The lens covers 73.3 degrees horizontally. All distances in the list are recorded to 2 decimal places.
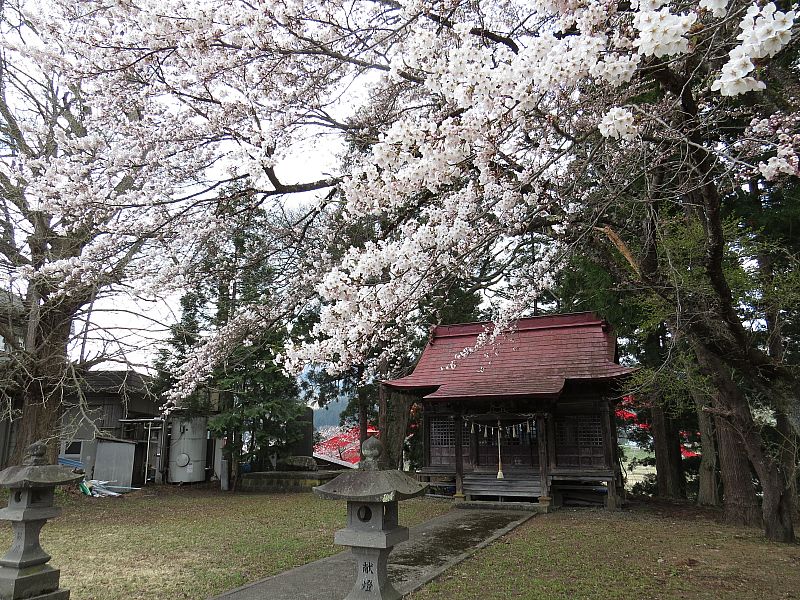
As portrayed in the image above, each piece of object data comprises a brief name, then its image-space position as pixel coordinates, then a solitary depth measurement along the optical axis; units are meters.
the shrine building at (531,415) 12.62
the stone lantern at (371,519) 3.95
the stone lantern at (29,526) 4.81
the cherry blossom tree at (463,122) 3.02
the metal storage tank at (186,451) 19.09
